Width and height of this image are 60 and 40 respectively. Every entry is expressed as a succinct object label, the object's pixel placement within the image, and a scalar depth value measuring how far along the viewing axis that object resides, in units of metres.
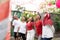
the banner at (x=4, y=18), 1.80
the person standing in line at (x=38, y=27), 4.70
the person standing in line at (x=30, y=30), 4.73
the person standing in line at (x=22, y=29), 4.80
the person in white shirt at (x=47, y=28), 4.64
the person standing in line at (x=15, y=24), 4.86
